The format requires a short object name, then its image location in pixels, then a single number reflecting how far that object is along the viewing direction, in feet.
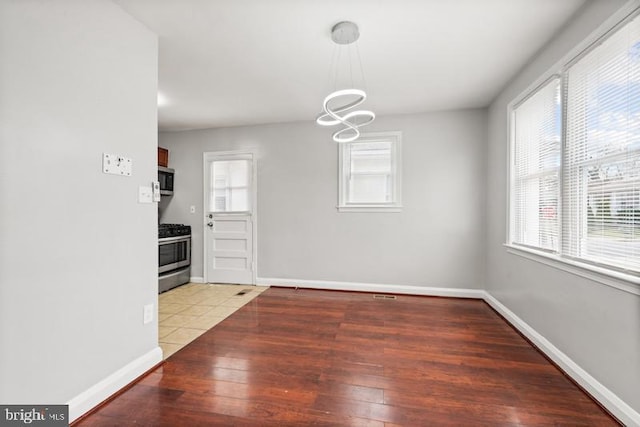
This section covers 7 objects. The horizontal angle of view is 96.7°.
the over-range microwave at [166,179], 15.21
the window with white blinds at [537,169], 7.95
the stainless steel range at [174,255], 14.02
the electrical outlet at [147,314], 7.11
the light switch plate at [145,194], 6.94
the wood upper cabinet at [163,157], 15.39
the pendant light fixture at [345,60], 7.06
